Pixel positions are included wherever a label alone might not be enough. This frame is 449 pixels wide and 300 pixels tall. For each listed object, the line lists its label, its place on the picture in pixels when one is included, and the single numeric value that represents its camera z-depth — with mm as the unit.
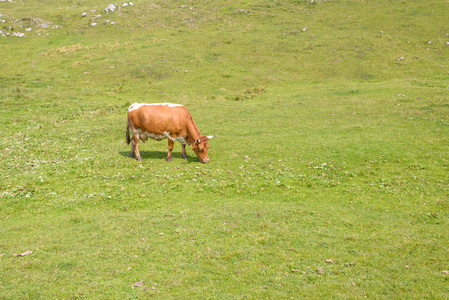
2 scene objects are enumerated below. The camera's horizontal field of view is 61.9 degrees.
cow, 16312
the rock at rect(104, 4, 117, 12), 51719
